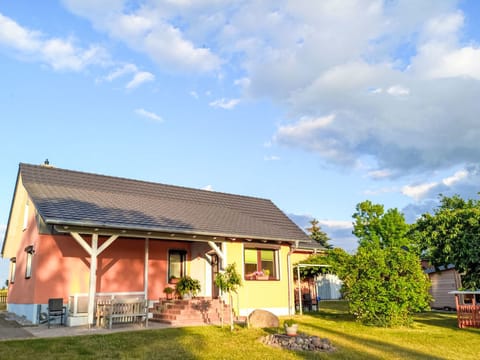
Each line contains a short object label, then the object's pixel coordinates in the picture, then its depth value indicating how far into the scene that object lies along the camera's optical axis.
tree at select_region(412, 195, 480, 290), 17.50
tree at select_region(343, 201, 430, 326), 12.62
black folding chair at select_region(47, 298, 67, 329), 11.91
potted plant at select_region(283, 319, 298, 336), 9.45
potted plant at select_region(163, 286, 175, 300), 15.00
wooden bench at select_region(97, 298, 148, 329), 11.50
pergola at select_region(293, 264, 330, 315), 16.59
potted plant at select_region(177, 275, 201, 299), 14.86
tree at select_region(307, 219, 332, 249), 45.94
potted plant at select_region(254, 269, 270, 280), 15.51
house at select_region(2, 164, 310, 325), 12.37
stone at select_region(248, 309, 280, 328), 11.94
